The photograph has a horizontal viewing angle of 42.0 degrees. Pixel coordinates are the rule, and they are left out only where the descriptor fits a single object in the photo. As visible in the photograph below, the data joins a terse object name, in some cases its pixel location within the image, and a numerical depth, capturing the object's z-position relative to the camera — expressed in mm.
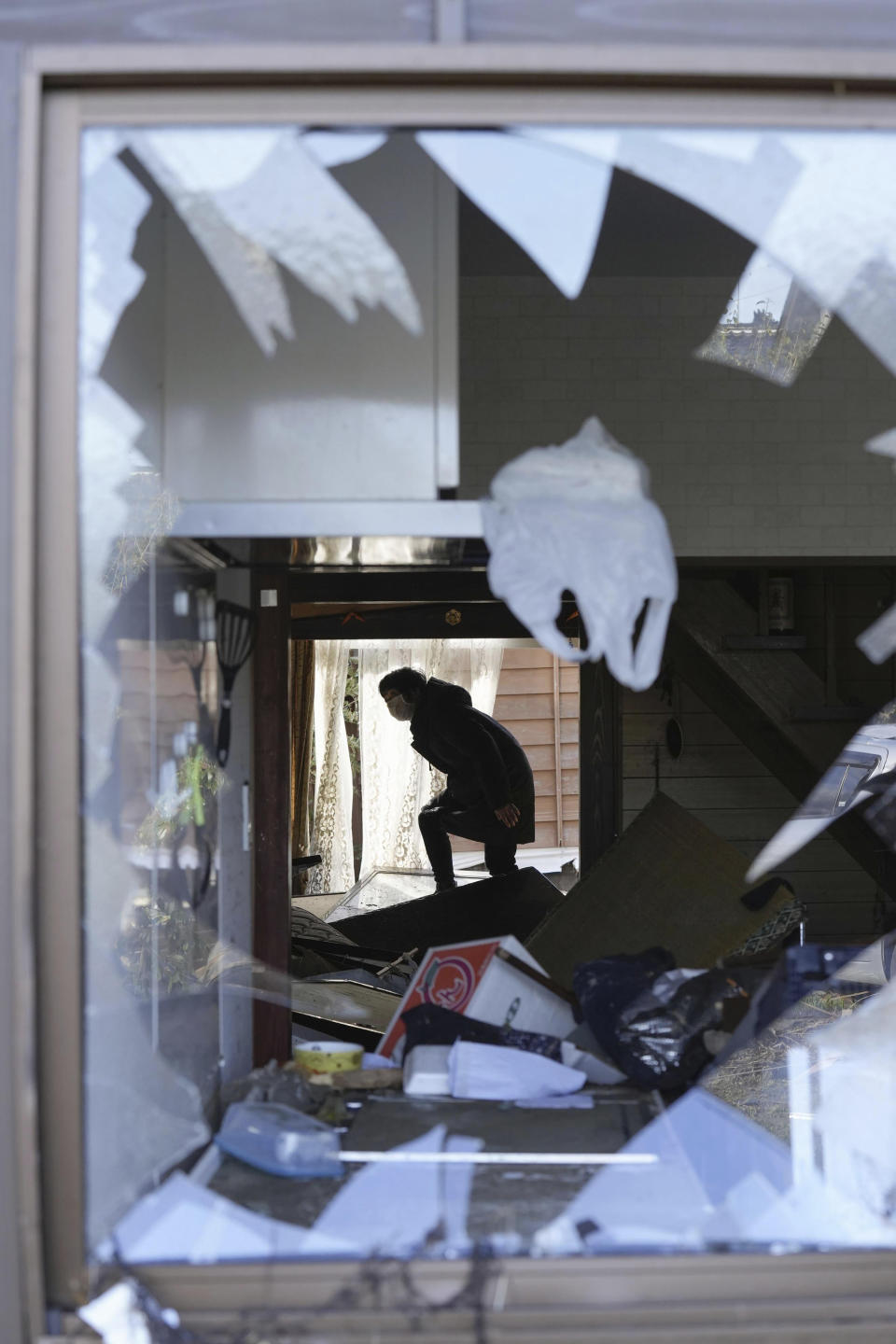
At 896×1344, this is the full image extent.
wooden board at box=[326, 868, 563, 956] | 6016
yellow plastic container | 2672
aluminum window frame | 1514
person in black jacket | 5984
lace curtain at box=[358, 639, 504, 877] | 10281
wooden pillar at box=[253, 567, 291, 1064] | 3320
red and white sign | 2797
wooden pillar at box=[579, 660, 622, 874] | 5895
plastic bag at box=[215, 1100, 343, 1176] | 2115
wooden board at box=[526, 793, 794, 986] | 3615
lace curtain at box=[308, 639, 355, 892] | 9945
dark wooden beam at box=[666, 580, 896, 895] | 5027
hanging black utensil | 2883
